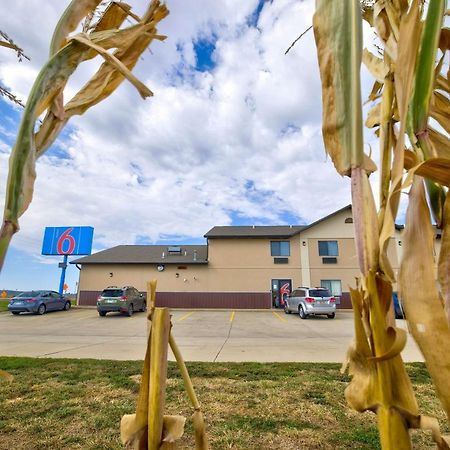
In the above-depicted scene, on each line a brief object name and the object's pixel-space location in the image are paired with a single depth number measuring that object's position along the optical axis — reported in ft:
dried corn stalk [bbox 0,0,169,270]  1.41
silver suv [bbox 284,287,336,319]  49.01
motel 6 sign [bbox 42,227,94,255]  69.77
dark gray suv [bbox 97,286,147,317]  51.26
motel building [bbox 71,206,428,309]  67.46
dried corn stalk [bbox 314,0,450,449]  1.33
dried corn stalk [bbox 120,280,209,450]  1.54
